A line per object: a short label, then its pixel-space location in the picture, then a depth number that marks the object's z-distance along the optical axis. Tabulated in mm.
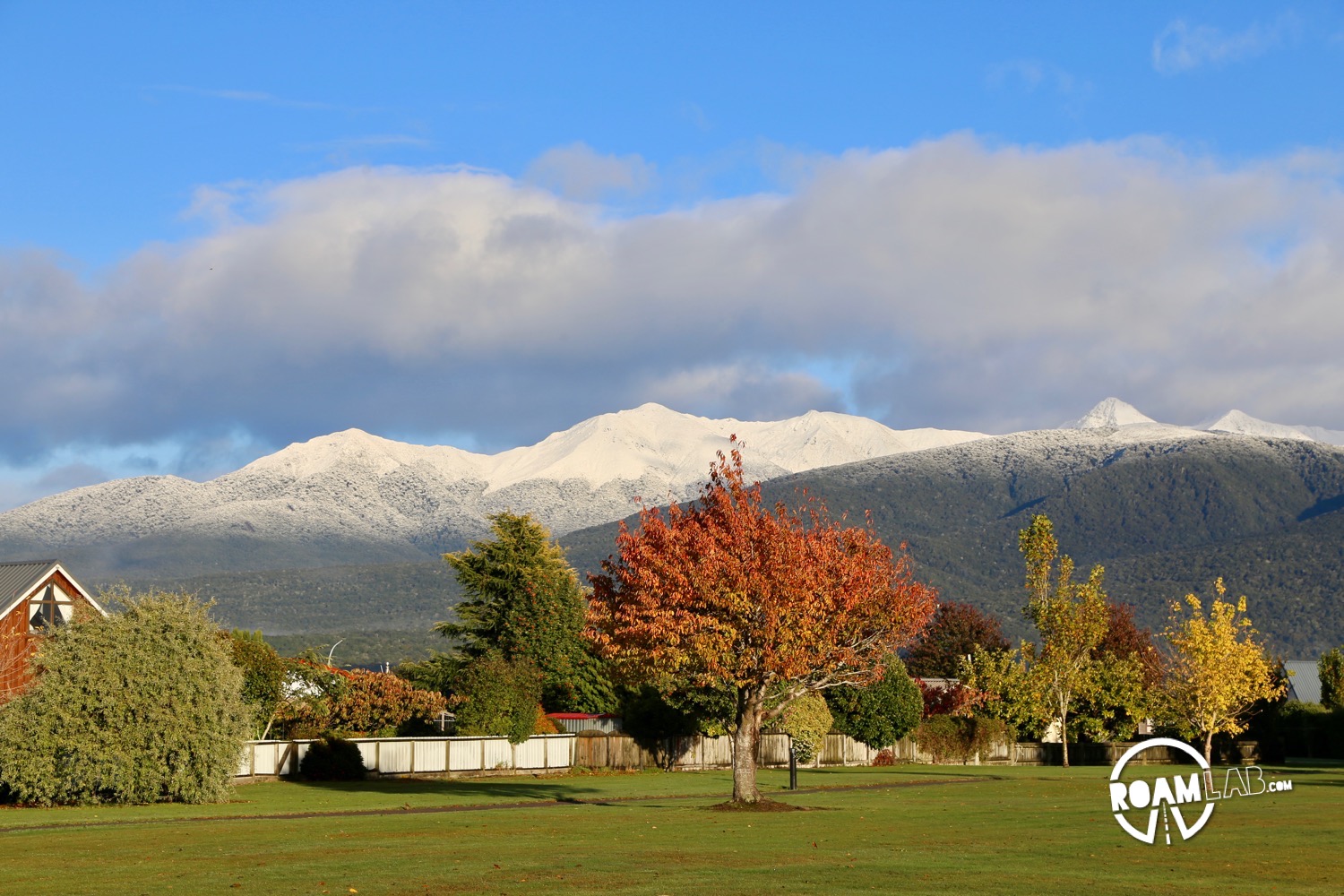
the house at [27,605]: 63616
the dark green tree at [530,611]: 81250
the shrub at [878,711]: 74000
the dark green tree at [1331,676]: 91312
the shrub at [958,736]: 77500
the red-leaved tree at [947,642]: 116500
